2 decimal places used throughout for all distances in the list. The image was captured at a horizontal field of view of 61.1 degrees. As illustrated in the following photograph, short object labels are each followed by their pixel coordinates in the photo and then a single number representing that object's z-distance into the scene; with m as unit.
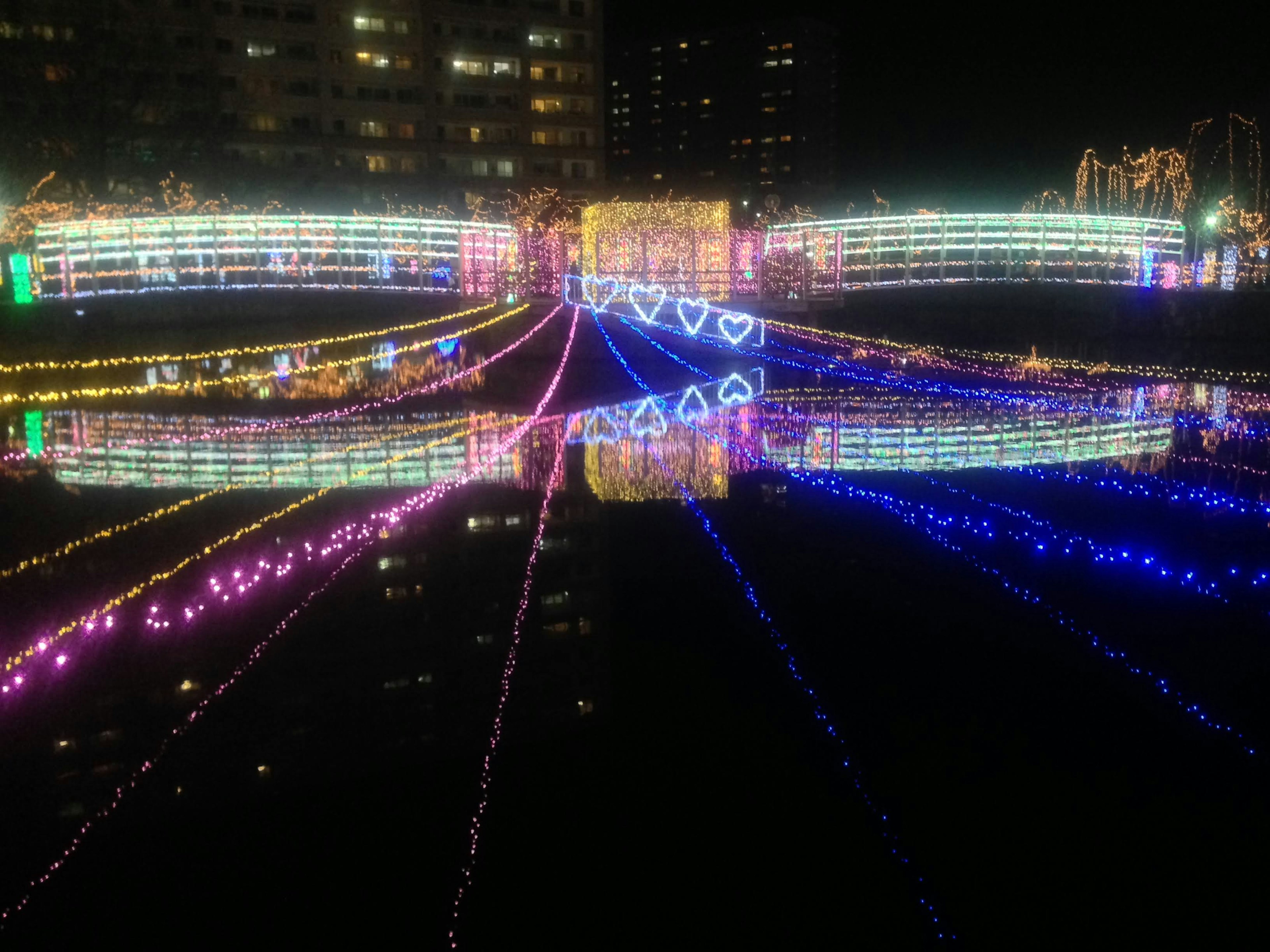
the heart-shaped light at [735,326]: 21.61
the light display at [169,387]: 15.12
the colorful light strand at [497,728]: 3.35
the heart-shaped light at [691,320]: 21.66
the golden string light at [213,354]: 18.61
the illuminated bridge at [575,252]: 25.11
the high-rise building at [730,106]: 130.00
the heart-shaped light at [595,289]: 23.69
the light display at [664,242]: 24.08
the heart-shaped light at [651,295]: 22.38
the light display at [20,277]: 23.52
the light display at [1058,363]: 20.48
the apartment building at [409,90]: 57.31
